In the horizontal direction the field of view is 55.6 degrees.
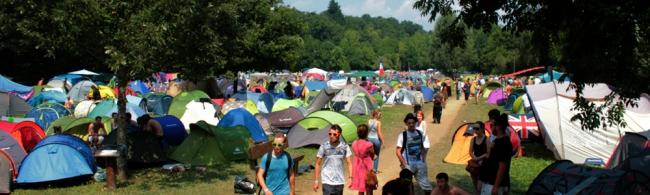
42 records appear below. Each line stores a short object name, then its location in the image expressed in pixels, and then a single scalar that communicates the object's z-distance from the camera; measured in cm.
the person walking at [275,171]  697
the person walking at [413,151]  847
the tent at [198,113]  1853
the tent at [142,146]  1235
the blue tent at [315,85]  4112
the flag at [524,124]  1639
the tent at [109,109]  1878
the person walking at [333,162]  756
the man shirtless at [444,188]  622
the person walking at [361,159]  820
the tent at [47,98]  2552
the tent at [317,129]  1561
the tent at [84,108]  2084
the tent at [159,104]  2350
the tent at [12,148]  1092
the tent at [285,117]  1858
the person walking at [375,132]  1102
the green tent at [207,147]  1321
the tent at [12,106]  2220
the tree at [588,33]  582
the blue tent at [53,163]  1048
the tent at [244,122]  1587
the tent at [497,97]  3262
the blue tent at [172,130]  1470
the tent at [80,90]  3017
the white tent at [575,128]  1306
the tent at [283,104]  2288
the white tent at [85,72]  3726
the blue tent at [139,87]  3525
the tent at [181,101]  2125
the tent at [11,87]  2655
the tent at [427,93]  3563
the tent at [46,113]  1956
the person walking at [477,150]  781
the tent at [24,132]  1230
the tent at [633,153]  827
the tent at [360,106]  2584
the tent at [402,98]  3185
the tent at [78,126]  1456
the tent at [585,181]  738
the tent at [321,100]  2485
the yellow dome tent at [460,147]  1364
